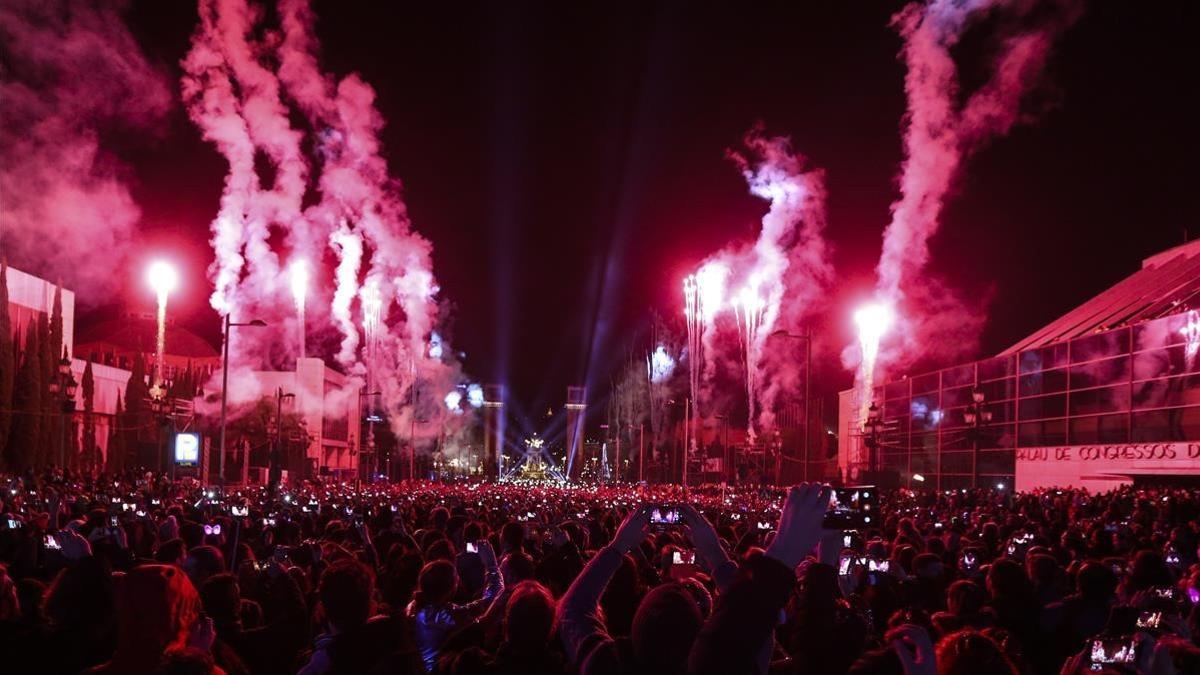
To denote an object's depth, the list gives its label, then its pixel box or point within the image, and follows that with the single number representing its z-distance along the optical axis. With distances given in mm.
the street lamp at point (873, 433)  31966
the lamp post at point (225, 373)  32094
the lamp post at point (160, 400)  33031
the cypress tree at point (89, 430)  52344
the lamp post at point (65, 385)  27359
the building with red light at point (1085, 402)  40625
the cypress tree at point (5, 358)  44875
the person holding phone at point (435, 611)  5594
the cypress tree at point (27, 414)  45000
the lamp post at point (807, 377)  29891
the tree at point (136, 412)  57500
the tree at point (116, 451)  55872
